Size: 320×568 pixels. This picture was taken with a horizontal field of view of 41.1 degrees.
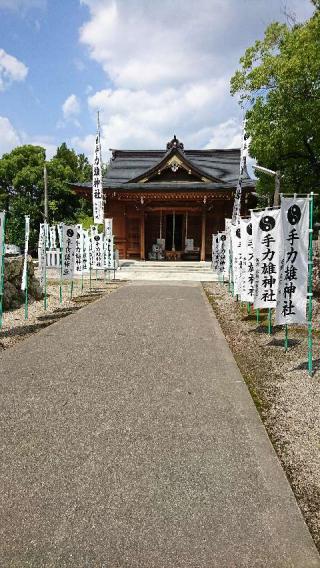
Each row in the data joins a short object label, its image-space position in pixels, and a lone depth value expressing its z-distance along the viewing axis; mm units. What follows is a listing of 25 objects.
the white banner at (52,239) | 20859
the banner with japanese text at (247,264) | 8133
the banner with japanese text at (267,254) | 6363
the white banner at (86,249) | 16000
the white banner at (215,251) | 16625
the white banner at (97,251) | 16422
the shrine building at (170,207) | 23234
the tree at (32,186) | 31875
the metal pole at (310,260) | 5254
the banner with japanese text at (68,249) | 11031
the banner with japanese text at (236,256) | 9500
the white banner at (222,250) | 15080
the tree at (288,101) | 13664
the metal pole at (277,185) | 12469
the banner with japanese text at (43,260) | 10059
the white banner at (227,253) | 13169
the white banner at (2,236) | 6879
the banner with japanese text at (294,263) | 5465
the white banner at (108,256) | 17120
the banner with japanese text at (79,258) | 13828
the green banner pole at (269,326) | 7316
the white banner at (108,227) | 18578
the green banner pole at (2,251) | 6987
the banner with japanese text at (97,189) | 20578
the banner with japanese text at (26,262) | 8942
